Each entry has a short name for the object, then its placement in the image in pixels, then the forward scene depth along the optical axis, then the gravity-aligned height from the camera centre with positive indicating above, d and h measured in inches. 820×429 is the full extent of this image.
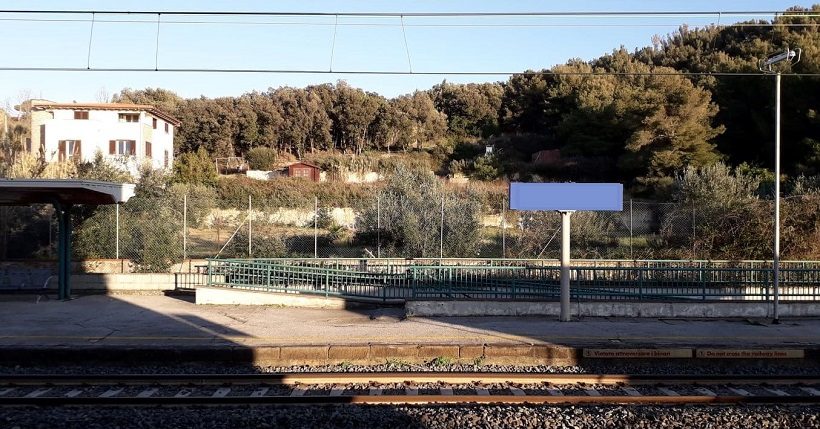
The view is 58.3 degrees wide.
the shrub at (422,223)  1114.7 -14.5
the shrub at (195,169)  1937.1 +120.8
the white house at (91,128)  2065.7 +239.5
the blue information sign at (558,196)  608.7 +15.0
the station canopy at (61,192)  698.2 +20.6
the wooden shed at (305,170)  2301.9 +135.8
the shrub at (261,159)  2502.5 +186.1
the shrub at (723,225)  1103.0 -15.5
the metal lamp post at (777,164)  623.5 +46.1
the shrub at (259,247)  1074.1 -50.4
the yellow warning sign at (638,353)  512.1 -97.0
